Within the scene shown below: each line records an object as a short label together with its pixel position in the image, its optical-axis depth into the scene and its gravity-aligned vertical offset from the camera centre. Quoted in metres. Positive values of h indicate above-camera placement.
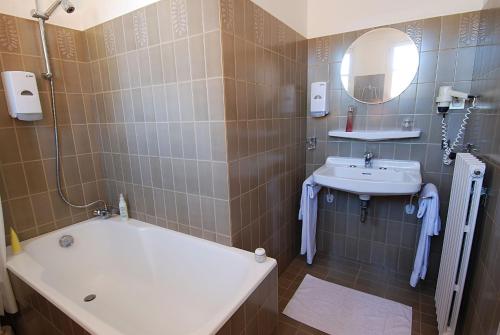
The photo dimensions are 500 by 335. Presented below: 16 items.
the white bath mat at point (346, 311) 1.56 -1.31
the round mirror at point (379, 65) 1.78 +0.33
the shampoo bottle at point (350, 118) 2.00 -0.05
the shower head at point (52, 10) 1.39 +0.63
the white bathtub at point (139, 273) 1.33 -0.95
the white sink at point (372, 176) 1.61 -0.46
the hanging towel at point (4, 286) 1.39 -0.89
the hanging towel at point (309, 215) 1.98 -0.82
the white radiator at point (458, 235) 1.15 -0.63
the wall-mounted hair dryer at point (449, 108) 1.56 +0.00
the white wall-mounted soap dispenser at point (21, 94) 1.43 +0.16
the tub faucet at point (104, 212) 1.96 -0.72
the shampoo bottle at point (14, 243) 1.50 -0.72
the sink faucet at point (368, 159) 1.95 -0.36
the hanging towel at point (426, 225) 1.56 -0.71
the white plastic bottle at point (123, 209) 1.86 -0.66
